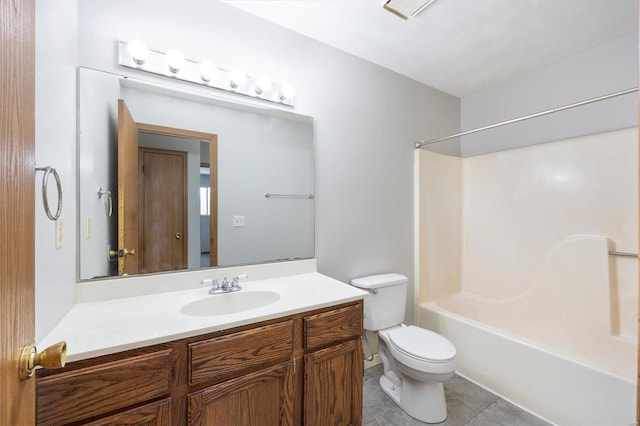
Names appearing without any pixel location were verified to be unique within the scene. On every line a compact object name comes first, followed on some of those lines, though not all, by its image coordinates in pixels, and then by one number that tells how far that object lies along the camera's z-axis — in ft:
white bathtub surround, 5.32
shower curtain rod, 4.67
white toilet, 5.13
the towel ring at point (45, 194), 2.58
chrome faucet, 4.51
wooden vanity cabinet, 2.65
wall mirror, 4.15
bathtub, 4.59
